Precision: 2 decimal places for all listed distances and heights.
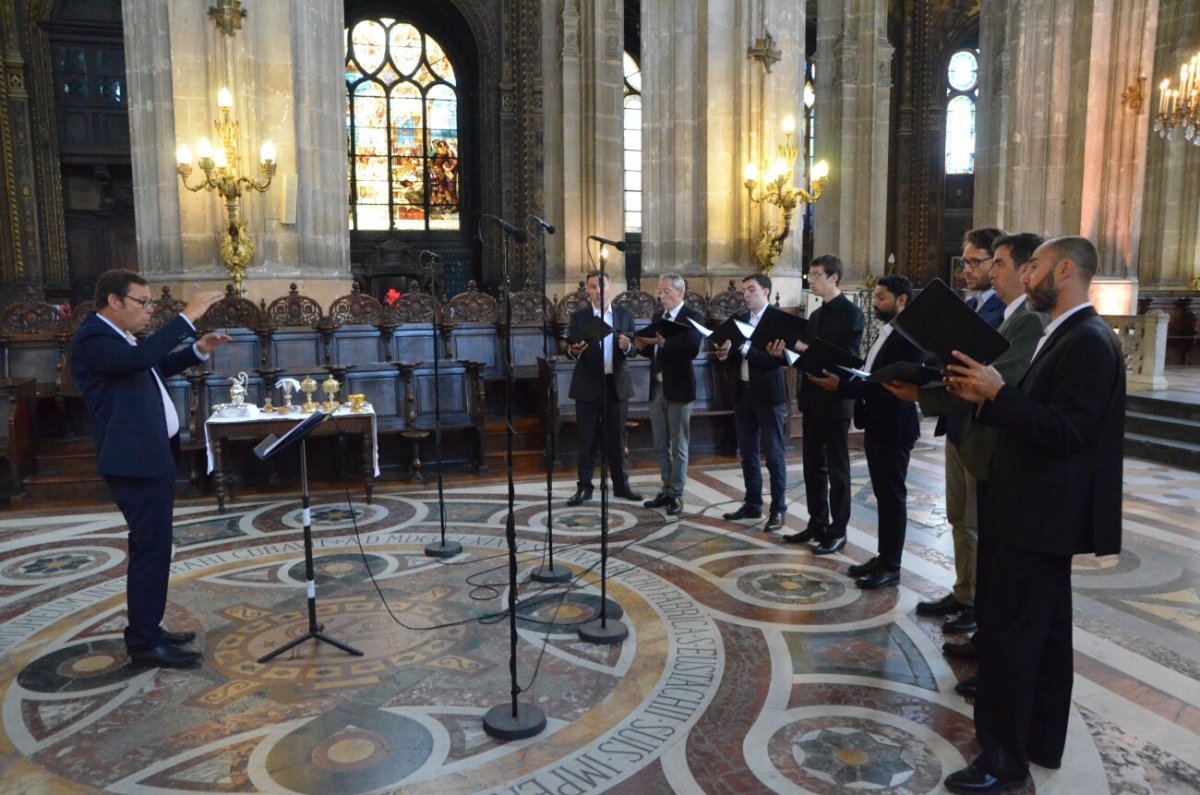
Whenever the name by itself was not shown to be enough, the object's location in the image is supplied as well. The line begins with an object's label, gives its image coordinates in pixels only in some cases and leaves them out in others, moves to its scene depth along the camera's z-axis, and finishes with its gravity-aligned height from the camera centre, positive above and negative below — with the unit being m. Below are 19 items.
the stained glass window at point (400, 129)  21.39 +4.64
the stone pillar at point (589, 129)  14.69 +3.16
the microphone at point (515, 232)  3.99 +0.36
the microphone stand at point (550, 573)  5.32 -1.73
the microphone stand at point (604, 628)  4.29 -1.73
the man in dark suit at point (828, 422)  5.63 -0.81
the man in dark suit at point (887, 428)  4.96 -0.74
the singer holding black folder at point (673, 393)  6.79 -0.73
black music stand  4.03 -1.07
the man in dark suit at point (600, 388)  6.97 -0.70
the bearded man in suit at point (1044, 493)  2.78 -0.65
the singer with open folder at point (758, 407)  6.34 -0.79
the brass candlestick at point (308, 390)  7.55 -0.76
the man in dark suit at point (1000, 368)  3.49 -0.29
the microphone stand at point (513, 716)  3.43 -1.74
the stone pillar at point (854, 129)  17.33 +3.74
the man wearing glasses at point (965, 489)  4.18 -0.98
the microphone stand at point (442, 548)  5.90 -1.73
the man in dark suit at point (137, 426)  3.90 -0.57
